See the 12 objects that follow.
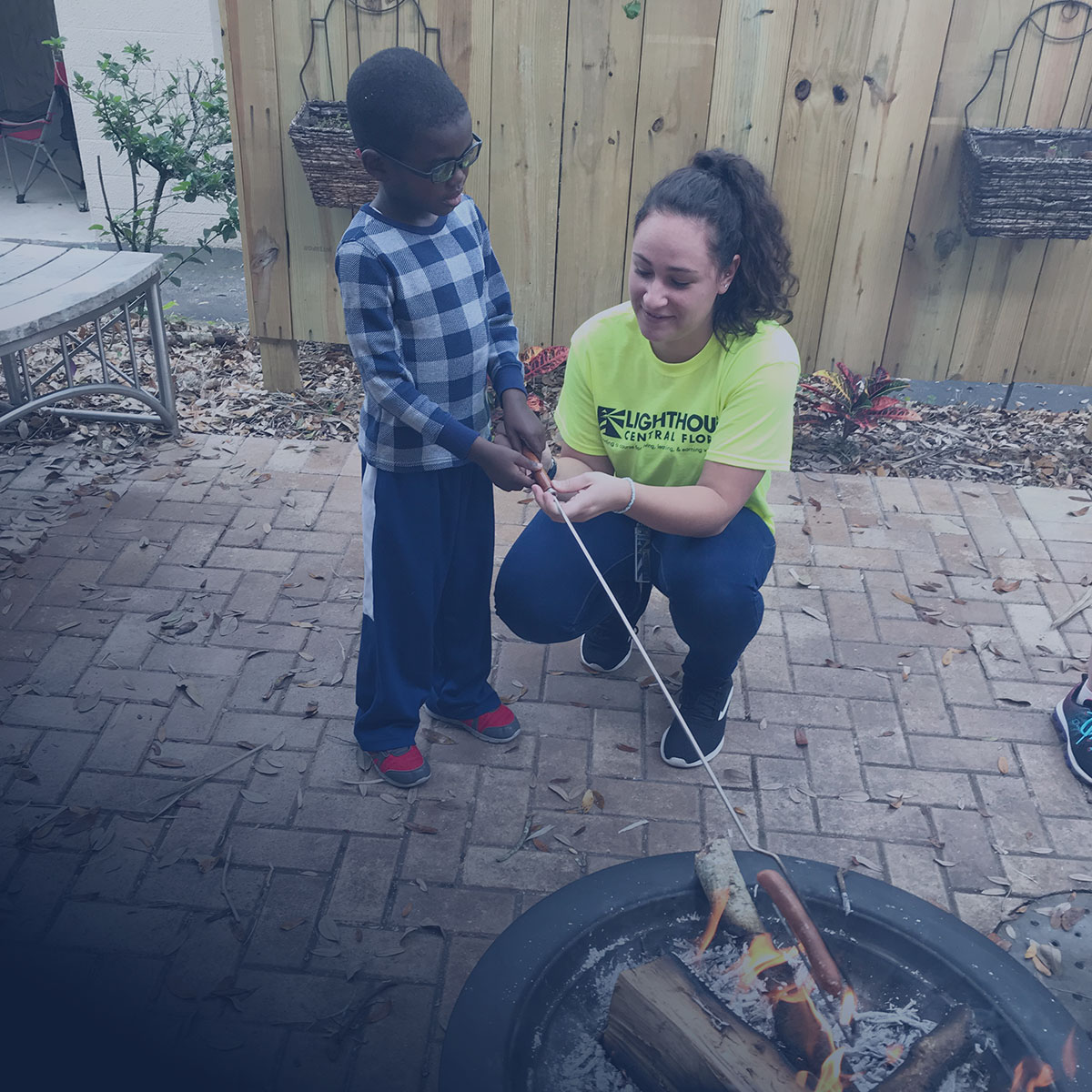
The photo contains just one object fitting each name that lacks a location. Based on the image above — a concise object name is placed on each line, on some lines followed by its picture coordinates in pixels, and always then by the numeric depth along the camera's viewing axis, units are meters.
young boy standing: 2.11
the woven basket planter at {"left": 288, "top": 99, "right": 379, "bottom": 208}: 4.06
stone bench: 3.55
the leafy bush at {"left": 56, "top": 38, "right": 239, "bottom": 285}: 4.92
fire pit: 1.56
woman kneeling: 2.33
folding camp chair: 7.80
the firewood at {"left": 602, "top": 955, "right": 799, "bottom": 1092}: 1.52
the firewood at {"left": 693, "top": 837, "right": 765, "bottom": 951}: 1.74
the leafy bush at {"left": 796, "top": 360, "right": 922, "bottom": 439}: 4.48
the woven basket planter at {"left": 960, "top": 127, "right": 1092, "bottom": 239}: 3.88
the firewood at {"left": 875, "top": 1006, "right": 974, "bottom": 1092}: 1.56
